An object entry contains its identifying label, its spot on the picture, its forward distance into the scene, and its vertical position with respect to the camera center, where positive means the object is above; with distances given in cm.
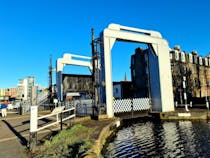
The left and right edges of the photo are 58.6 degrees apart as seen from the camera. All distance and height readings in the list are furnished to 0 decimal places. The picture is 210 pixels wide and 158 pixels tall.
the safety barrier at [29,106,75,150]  584 -81
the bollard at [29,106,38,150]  586 -81
